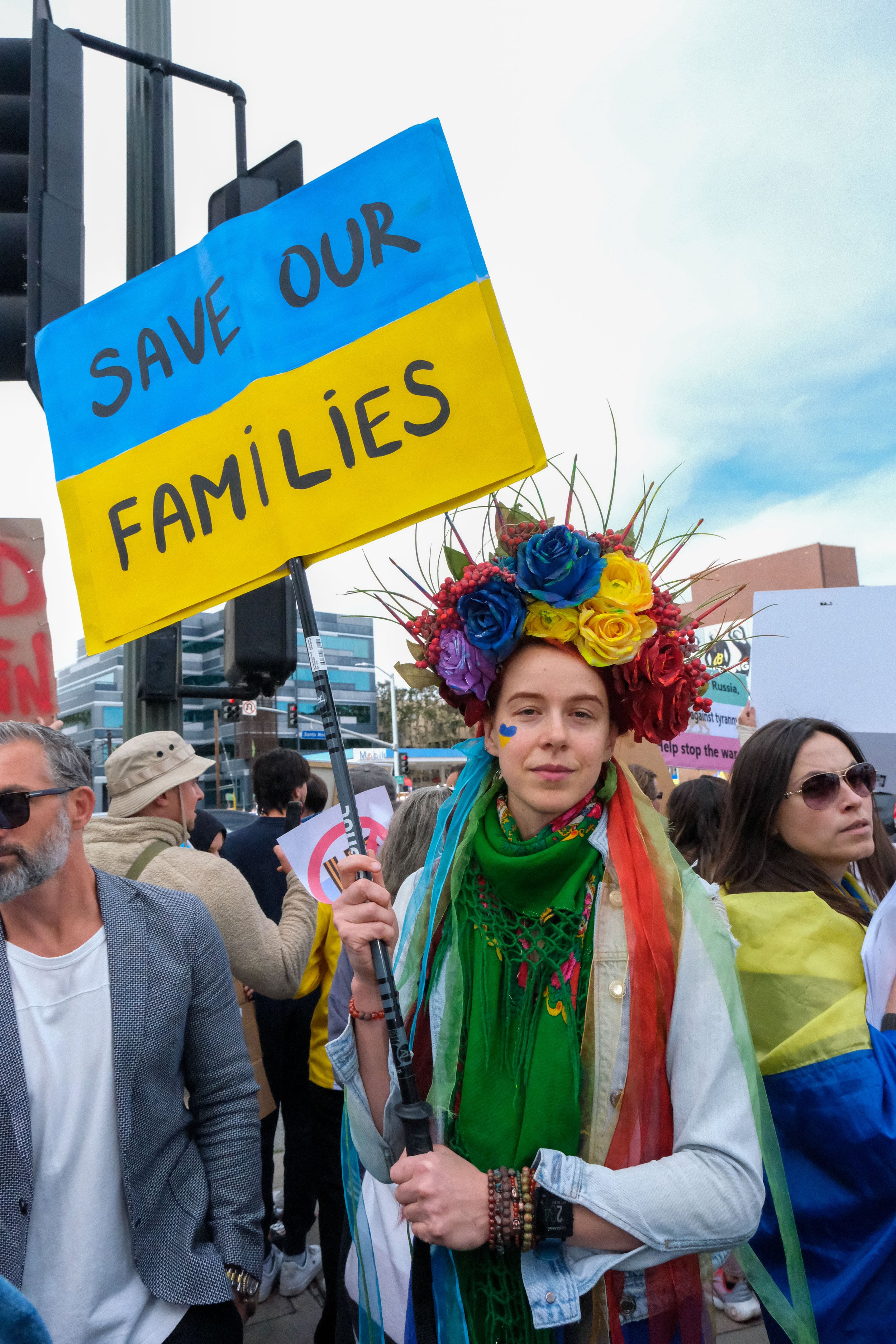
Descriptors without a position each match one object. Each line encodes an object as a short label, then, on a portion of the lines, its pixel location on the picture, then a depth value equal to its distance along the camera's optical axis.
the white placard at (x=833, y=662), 2.94
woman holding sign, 1.30
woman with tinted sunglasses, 1.62
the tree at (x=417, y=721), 49.88
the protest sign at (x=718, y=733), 5.48
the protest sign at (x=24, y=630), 2.69
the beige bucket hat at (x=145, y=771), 2.66
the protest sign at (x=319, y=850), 2.98
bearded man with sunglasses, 1.63
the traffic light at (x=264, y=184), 2.69
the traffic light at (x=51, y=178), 2.72
